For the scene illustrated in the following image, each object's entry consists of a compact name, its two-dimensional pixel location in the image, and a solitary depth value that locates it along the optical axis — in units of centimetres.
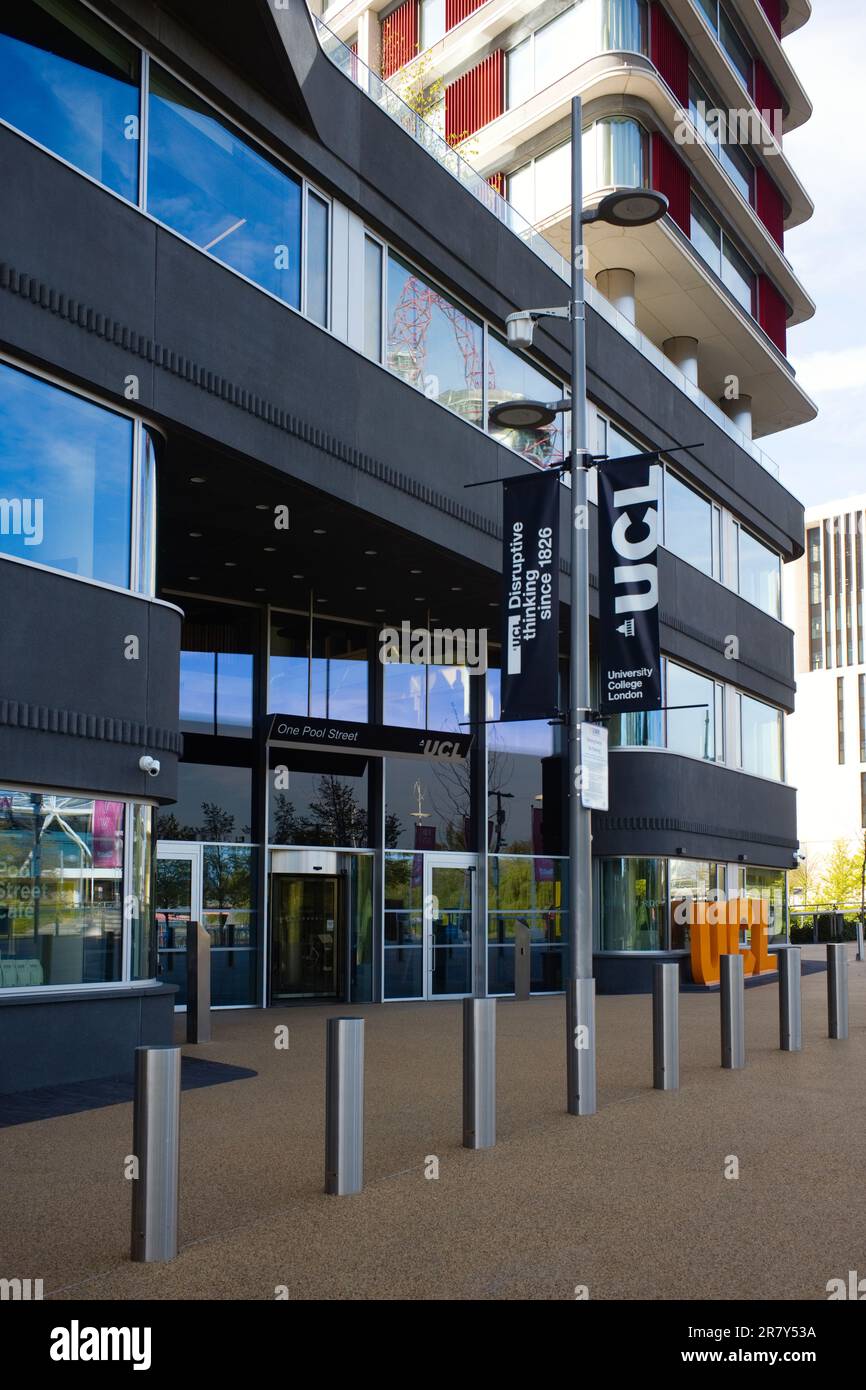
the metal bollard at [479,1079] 870
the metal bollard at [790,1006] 1398
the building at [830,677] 12500
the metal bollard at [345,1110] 739
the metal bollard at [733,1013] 1268
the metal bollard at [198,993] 1480
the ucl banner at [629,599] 1588
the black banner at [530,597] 1522
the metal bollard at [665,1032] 1127
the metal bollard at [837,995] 1531
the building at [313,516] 1204
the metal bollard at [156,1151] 610
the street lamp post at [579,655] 1010
